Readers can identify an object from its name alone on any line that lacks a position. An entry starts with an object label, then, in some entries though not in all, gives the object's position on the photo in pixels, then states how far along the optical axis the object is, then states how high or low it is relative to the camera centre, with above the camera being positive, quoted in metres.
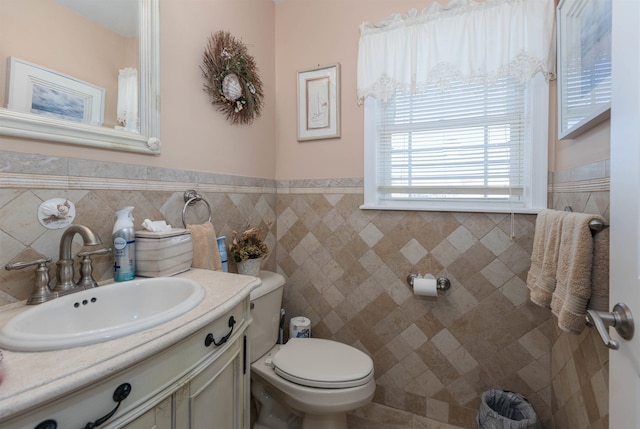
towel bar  0.81 -0.05
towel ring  1.38 +0.04
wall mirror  0.87 +0.46
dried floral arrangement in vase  1.58 -0.24
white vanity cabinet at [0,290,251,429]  0.52 -0.41
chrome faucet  0.90 -0.19
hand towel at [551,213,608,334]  0.82 -0.19
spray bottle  1.06 -0.15
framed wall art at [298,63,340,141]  1.87 +0.68
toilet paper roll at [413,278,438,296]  1.58 -0.43
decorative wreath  1.53 +0.71
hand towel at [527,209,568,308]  1.03 -0.19
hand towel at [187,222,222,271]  1.33 -0.19
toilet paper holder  1.63 -0.42
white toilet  1.30 -0.78
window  1.50 +0.33
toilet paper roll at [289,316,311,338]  1.79 -0.74
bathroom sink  0.60 -0.28
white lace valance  1.43 +0.87
